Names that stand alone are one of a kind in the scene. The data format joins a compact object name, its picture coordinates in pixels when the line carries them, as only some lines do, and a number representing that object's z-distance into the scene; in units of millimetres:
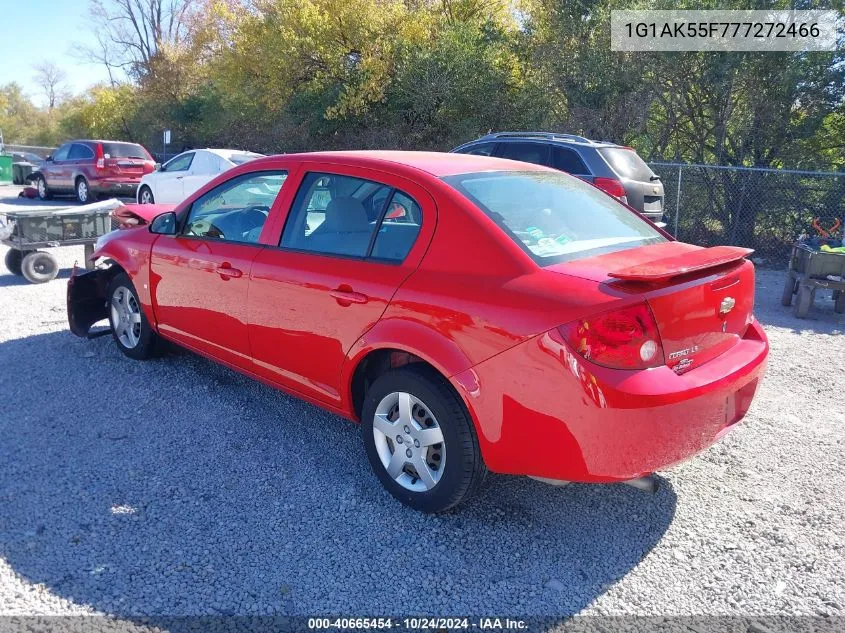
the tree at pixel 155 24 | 43469
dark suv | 9945
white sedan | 13750
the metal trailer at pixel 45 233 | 8305
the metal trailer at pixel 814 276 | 7672
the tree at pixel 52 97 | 64875
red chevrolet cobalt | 2828
